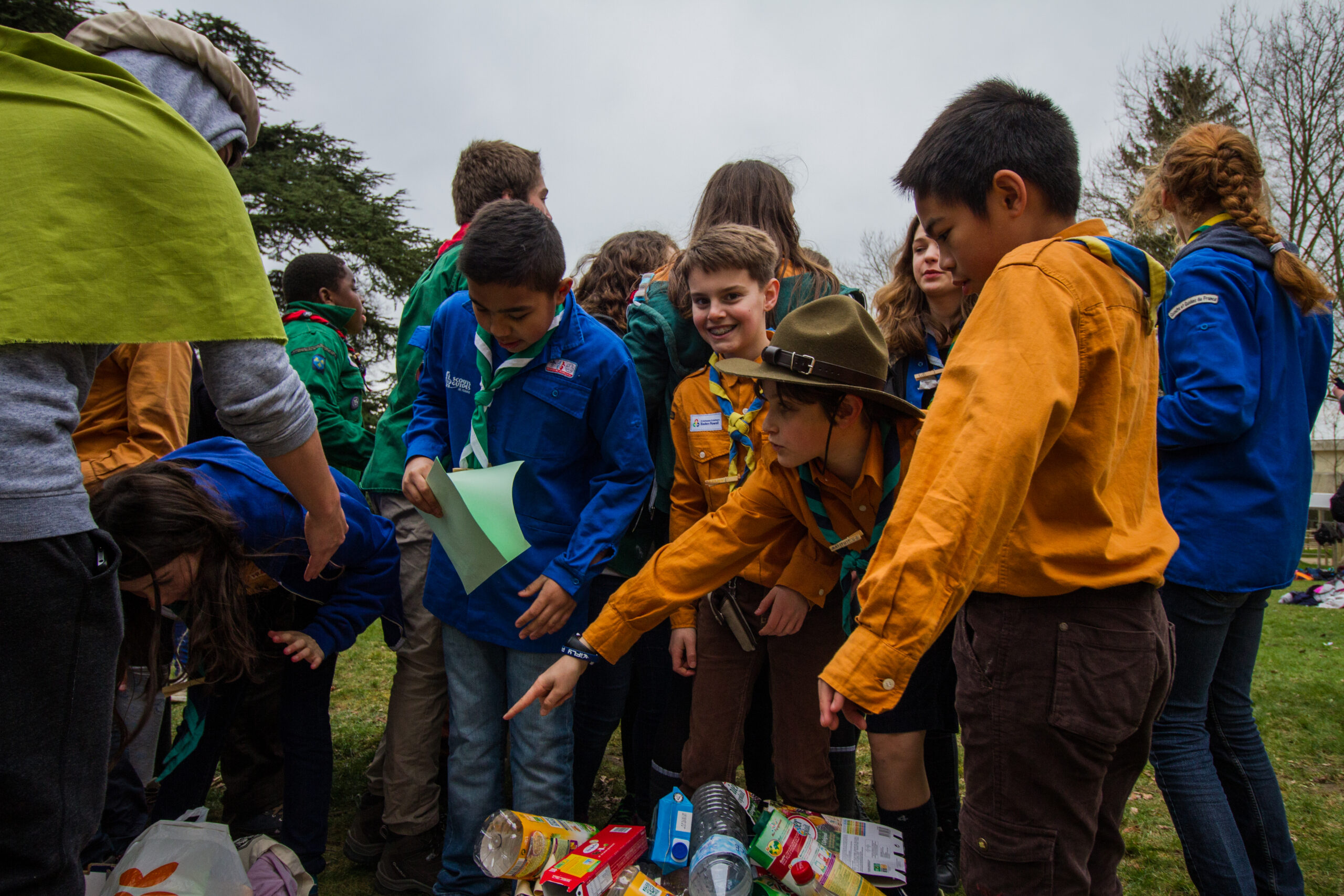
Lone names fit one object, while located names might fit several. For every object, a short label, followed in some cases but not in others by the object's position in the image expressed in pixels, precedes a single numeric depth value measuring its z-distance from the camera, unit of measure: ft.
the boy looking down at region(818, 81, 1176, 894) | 4.21
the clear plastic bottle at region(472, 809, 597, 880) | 7.10
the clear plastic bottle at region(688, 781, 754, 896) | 6.28
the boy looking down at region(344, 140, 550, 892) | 8.76
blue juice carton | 6.96
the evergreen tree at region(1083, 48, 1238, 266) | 61.00
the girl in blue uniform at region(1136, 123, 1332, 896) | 7.20
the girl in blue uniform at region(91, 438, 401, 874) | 6.83
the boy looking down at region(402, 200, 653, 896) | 7.97
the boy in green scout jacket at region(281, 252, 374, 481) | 12.17
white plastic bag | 6.57
